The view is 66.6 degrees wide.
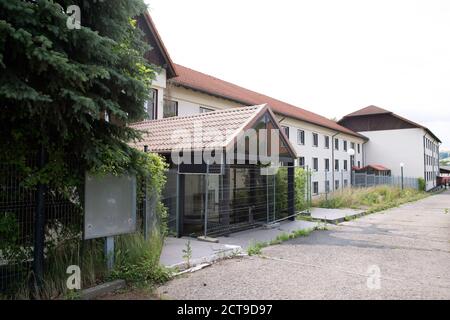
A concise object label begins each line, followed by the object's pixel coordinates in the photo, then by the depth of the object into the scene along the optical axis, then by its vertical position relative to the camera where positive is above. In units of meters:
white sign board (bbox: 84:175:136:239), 5.02 -0.45
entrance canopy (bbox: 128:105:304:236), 9.16 +0.27
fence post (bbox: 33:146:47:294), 4.57 -0.75
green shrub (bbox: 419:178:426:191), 38.75 -0.96
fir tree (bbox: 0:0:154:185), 3.66 +1.12
